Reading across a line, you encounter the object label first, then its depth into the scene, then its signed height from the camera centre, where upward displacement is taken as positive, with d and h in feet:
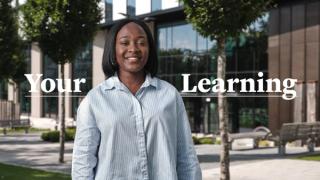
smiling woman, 8.63 -0.65
